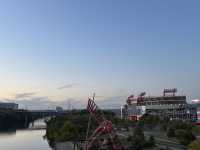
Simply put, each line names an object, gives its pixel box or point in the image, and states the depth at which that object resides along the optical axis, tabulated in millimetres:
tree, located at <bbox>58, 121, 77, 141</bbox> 84125
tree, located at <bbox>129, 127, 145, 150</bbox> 58619
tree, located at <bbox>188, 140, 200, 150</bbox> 35903
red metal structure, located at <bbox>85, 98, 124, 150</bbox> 51656
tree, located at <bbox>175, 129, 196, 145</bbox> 62666
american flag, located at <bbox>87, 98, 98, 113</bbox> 53866
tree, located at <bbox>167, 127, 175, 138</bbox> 86575
